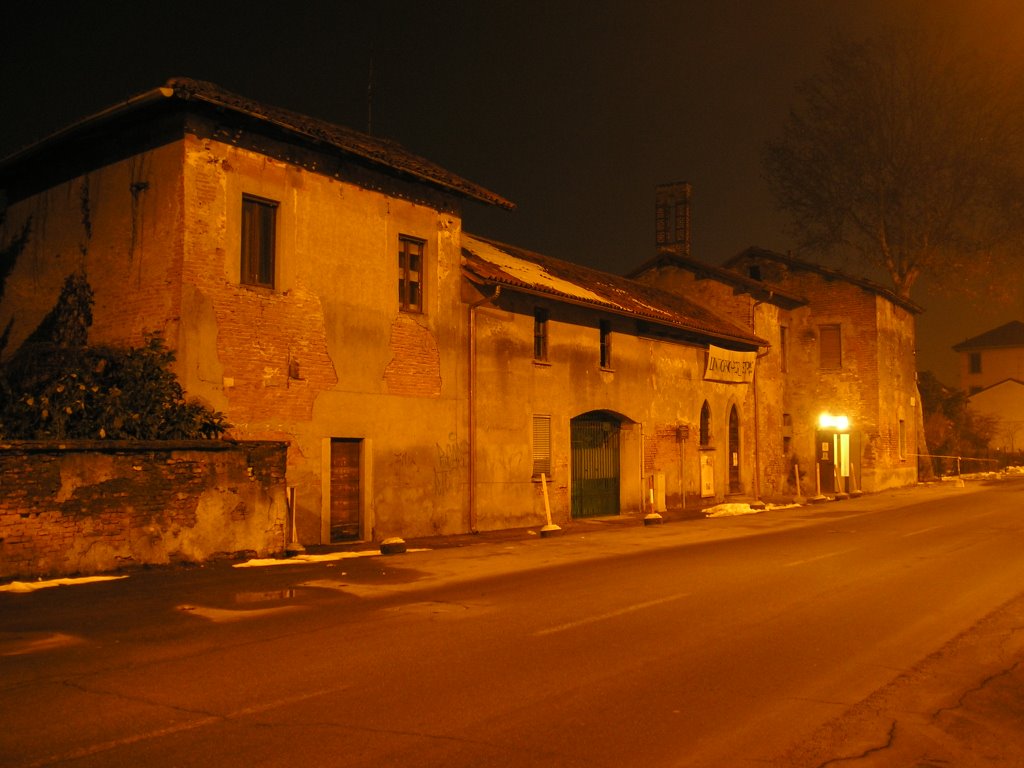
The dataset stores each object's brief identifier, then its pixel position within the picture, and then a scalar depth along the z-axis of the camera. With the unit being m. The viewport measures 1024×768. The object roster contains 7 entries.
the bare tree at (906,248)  40.56
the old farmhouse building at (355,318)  15.92
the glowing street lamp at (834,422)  39.38
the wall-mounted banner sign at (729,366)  30.08
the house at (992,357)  90.94
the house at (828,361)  38.41
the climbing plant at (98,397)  13.30
